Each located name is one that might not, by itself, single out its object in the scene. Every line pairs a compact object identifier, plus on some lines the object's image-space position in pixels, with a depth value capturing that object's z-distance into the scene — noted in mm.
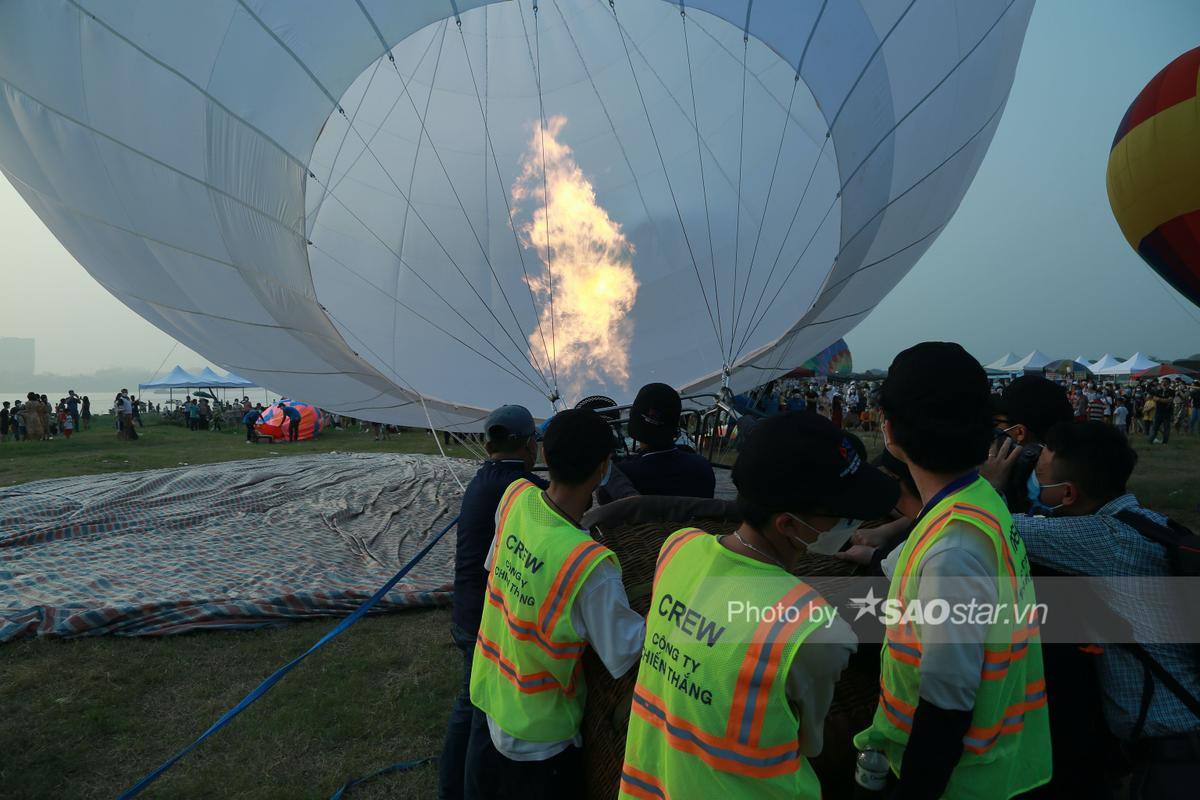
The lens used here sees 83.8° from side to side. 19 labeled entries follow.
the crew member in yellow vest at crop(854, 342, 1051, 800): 1088
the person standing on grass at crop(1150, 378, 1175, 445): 14266
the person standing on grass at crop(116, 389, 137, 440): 16503
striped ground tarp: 4191
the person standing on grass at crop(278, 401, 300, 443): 17750
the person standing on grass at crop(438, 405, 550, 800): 2250
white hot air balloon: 4270
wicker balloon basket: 1231
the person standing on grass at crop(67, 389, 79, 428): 20048
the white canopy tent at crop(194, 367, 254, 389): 33281
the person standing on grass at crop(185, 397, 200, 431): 23078
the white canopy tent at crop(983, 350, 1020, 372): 44897
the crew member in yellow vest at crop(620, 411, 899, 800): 997
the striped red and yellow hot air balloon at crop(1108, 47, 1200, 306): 8695
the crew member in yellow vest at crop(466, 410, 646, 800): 1378
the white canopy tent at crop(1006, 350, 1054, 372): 44281
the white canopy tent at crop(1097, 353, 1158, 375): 37731
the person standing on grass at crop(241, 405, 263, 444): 17844
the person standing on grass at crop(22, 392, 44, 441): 17156
